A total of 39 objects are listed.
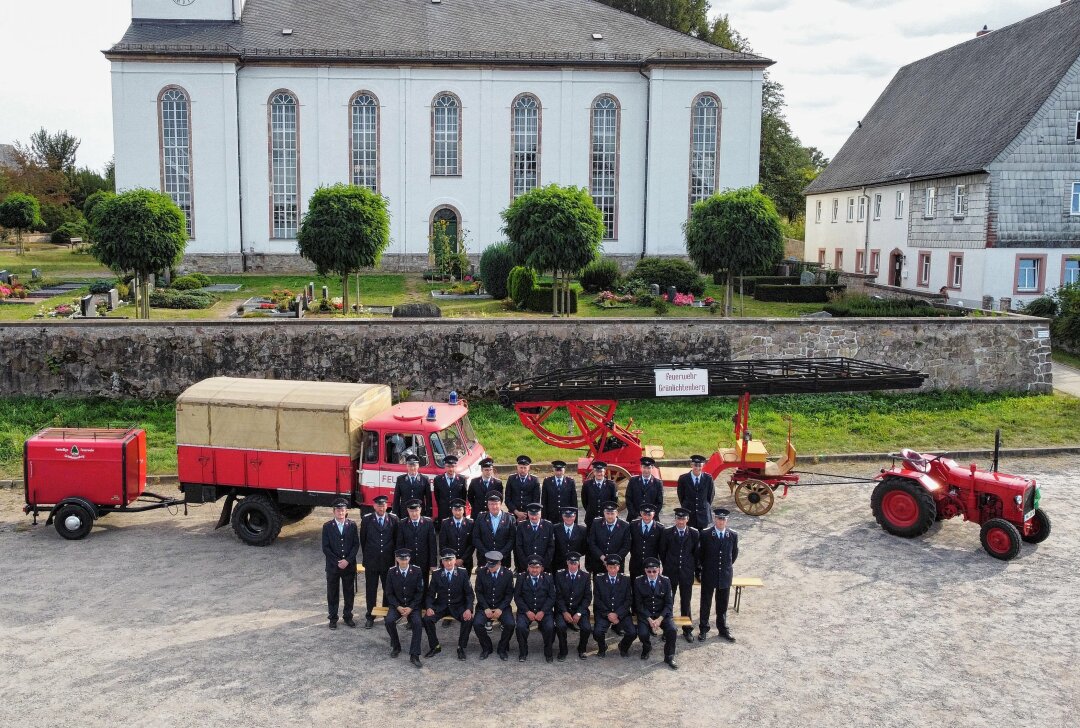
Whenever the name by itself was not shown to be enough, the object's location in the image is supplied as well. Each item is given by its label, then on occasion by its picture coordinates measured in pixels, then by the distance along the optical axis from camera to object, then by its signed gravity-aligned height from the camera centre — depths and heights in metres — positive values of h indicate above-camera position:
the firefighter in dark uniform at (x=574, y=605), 10.31 -3.61
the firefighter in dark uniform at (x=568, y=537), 11.35 -3.18
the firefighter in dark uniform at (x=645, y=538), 11.20 -3.15
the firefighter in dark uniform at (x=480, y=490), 12.61 -2.96
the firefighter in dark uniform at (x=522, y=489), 12.63 -2.95
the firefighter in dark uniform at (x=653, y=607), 10.25 -3.63
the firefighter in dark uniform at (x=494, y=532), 11.32 -3.13
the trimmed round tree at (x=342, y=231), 31.39 +0.98
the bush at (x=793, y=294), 39.59 -1.10
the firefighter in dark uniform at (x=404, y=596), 10.32 -3.58
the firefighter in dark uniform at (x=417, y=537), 11.21 -3.17
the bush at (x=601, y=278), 39.16 -0.56
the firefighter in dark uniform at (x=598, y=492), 12.61 -2.96
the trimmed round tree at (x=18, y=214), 57.69 +2.65
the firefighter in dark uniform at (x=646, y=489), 12.82 -2.95
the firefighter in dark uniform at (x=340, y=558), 11.02 -3.36
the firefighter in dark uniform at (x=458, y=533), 11.45 -3.19
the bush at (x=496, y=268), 36.81 -0.18
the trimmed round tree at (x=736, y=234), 31.11 +1.05
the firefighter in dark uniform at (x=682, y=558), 10.96 -3.31
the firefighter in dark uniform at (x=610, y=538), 11.28 -3.18
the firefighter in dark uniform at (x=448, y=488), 12.51 -2.92
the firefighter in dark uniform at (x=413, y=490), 12.62 -2.95
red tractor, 13.23 -3.29
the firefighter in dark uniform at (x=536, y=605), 10.27 -3.62
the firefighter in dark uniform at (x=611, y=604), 10.29 -3.59
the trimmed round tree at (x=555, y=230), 30.41 +1.09
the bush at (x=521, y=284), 34.12 -0.71
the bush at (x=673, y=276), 38.91 -0.42
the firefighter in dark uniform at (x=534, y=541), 11.27 -3.21
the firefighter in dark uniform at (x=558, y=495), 12.73 -3.02
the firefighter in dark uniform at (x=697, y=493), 13.35 -3.14
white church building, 43.62 +6.55
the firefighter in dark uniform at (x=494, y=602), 10.34 -3.63
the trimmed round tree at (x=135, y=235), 28.14 +0.72
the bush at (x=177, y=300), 33.56 -1.41
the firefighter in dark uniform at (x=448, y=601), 10.38 -3.62
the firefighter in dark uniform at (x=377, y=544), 11.14 -3.24
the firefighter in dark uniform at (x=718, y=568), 10.88 -3.39
